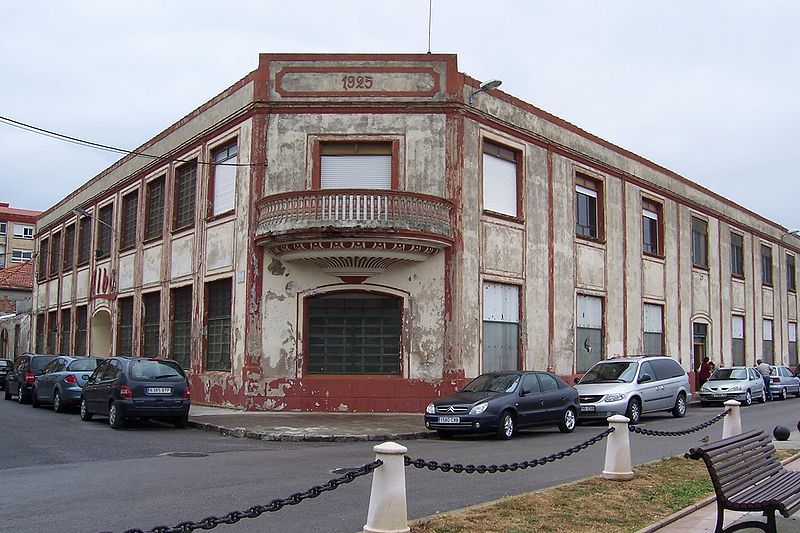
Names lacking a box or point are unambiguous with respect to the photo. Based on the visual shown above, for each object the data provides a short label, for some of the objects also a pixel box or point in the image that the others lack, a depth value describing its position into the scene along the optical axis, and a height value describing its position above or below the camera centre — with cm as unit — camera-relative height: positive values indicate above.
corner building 2061 +282
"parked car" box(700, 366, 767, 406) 2745 -151
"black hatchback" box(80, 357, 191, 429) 1672 -115
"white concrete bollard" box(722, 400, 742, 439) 1259 -124
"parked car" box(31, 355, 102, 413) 2067 -119
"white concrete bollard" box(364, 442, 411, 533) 631 -123
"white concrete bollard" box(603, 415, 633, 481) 972 -138
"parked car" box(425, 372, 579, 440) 1545 -131
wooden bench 639 -119
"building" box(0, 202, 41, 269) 8512 +1086
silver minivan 1917 -115
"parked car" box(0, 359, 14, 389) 3297 -134
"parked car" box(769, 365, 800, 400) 3123 -158
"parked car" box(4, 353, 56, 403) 2400 -113
